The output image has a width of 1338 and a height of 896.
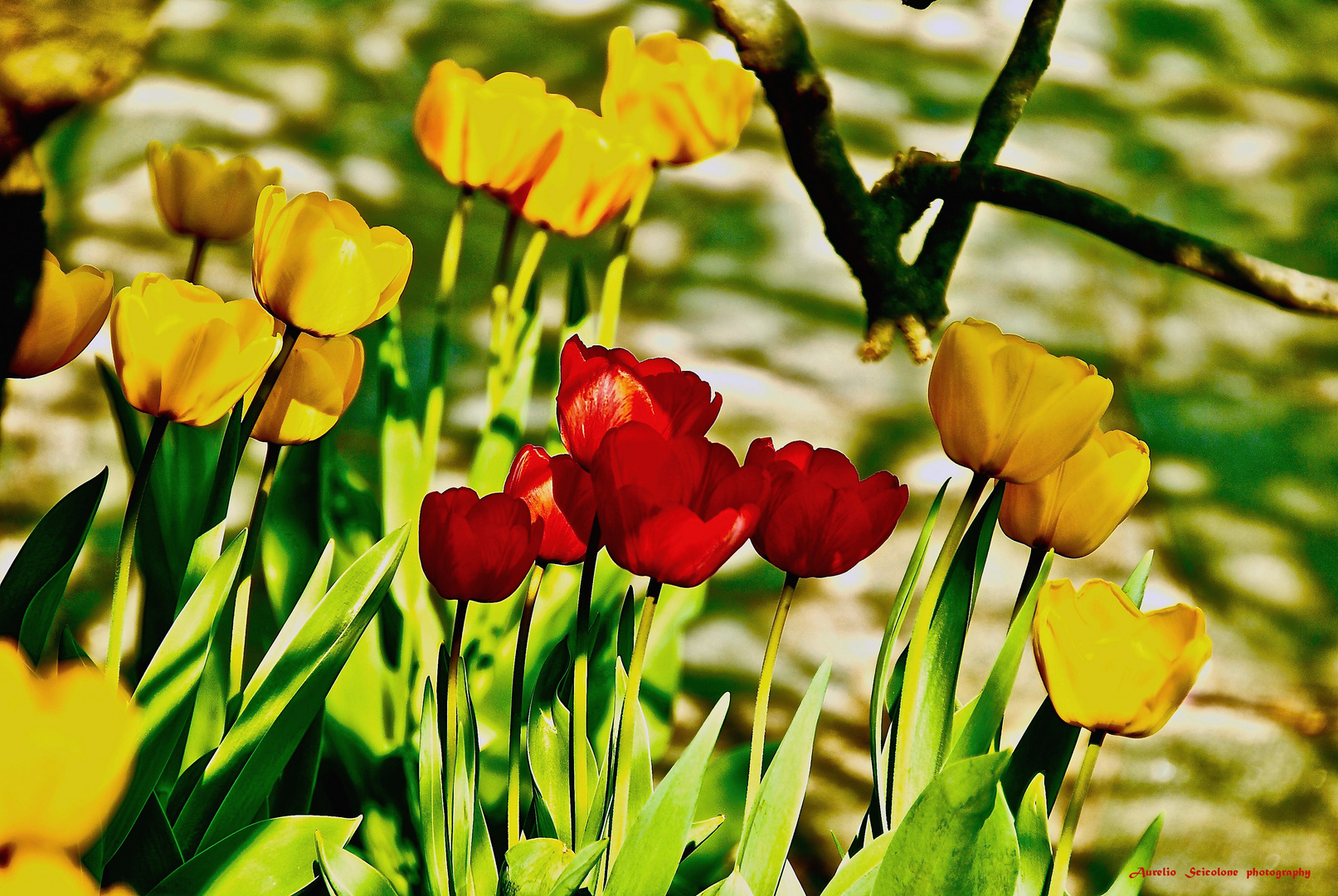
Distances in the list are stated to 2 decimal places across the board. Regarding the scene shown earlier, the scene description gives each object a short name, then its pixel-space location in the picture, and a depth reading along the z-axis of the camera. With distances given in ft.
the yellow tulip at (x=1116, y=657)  9.00
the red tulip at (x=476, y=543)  9.00
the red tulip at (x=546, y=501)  9.13
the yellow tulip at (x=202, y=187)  9.45
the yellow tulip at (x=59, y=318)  9.00
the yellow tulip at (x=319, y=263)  9.06
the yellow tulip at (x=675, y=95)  9.78
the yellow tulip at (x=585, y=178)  9.73
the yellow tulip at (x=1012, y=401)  8.99
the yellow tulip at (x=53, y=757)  8.50
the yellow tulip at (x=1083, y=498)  9.12
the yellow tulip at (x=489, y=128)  9.66
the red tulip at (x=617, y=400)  8.97
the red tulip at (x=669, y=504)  8.85
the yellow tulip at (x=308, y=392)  9.24
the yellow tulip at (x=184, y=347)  9.00
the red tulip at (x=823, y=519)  8.99
